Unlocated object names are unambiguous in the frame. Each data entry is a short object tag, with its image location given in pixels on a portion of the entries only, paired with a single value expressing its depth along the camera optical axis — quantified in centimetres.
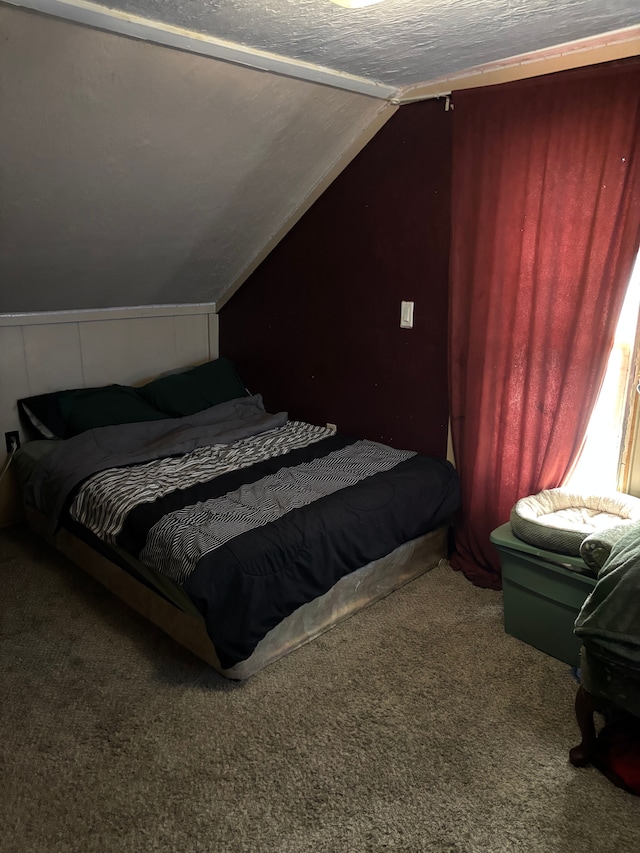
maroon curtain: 215
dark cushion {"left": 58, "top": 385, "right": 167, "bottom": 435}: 314
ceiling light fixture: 153
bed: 209
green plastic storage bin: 215
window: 228
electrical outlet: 324
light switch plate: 292
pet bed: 214
